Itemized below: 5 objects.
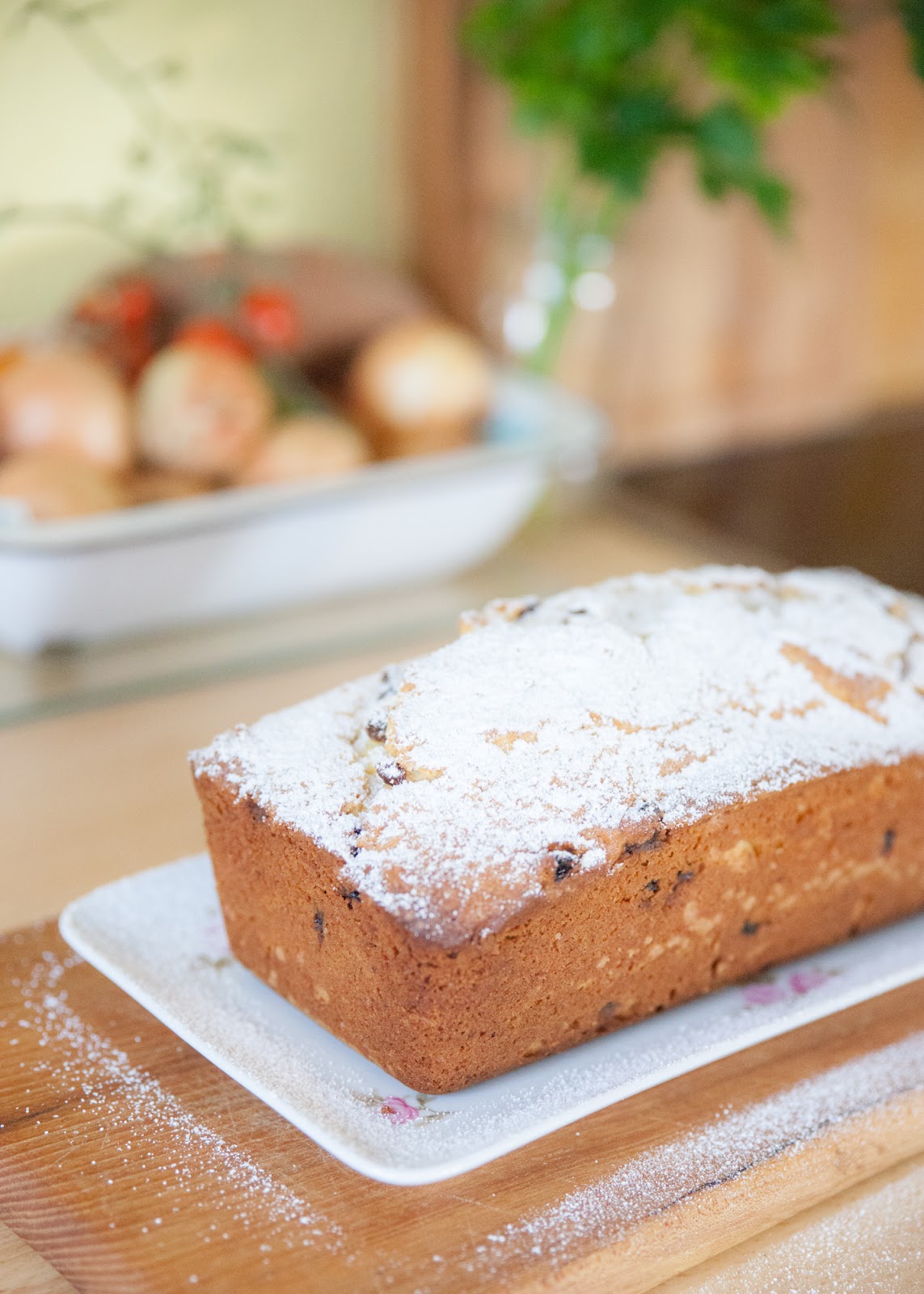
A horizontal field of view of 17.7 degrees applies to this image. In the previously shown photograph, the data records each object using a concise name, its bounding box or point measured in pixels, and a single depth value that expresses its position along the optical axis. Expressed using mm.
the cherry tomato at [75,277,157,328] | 1648
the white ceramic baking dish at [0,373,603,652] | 1528
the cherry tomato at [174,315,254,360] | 1618
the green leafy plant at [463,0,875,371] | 1606
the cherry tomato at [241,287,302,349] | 1653
